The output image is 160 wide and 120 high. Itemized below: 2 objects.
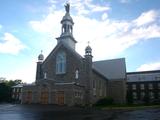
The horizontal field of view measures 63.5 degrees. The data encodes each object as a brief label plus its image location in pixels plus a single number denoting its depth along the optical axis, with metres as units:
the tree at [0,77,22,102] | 37.27
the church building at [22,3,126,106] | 22.72
